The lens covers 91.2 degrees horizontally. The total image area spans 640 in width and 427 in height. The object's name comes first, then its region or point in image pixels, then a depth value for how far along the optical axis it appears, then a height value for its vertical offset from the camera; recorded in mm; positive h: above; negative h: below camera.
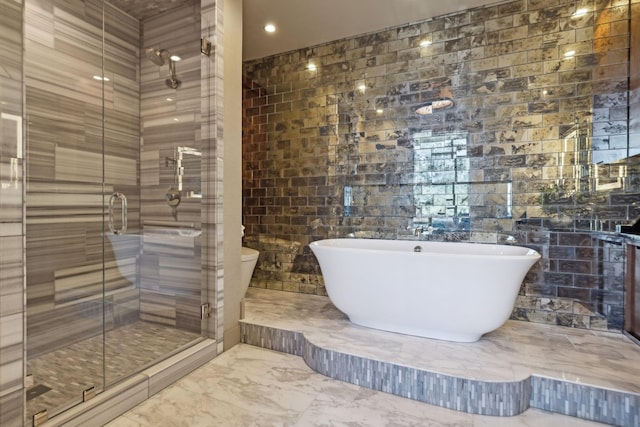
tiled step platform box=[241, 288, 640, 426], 1659 -919
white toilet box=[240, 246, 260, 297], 2762 -499
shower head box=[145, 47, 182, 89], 2557 +1260
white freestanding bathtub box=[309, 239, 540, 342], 1974 -525
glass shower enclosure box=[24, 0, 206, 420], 2230 +214
